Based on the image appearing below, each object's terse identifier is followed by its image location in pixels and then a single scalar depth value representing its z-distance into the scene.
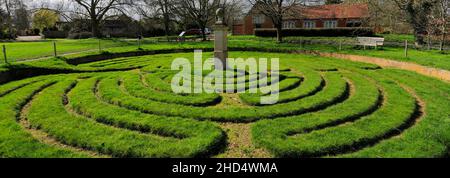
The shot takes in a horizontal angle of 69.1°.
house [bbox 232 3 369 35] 48.25
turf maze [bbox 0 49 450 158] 6.43
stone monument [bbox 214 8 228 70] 14.59
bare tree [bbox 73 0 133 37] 41.69
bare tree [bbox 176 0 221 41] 36.38
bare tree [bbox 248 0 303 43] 31.75
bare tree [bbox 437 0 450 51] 21.14
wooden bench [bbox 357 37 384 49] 23.69
